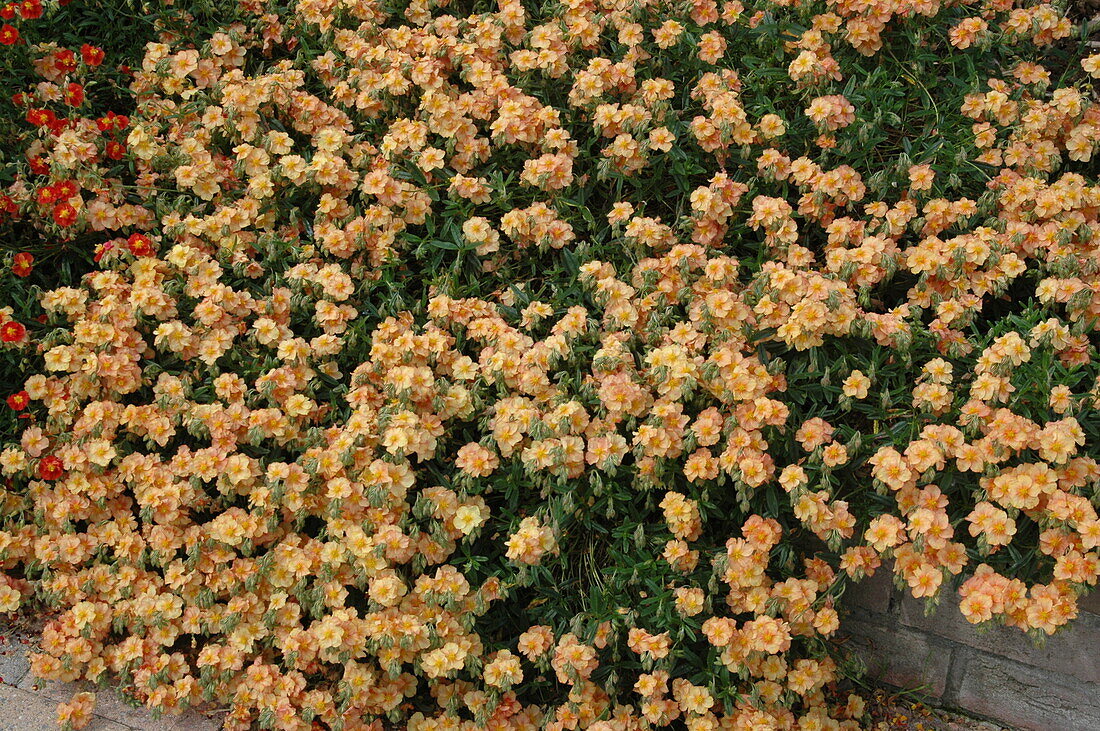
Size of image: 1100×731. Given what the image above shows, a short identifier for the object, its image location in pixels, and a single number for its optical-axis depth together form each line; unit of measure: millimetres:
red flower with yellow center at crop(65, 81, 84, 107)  3311
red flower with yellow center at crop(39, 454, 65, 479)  2869
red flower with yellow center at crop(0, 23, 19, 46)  3305
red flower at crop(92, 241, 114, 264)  3102
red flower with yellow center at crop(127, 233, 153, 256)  3104
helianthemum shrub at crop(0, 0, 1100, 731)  2484
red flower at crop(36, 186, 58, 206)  3086
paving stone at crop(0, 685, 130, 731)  2637
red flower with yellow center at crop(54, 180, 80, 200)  3133
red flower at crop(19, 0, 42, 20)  3295
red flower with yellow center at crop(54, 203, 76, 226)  3107
